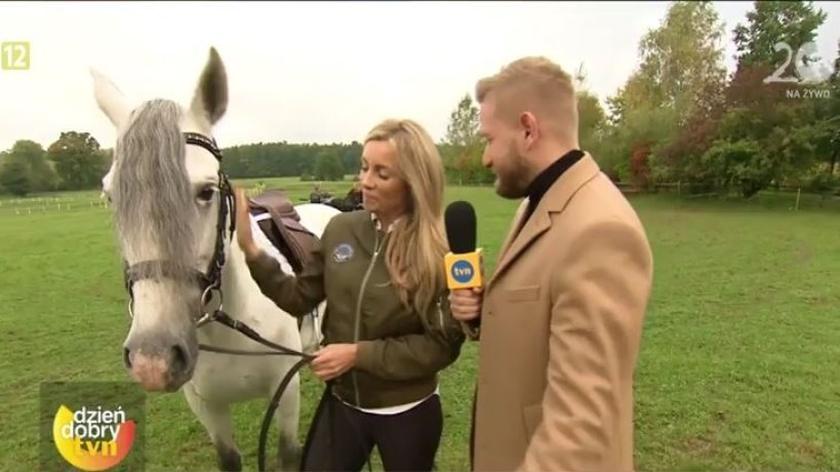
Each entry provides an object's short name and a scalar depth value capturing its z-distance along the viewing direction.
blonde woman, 1.83
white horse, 1.59
